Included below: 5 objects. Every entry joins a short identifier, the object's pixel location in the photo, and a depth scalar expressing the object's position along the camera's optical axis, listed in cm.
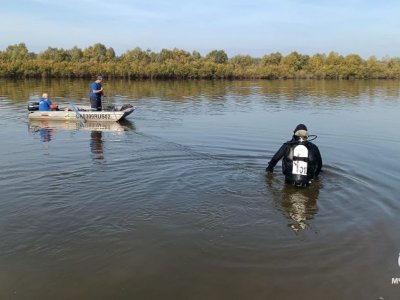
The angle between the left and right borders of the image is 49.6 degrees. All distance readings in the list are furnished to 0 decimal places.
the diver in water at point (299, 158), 986
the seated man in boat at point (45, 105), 2145
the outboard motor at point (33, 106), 2175
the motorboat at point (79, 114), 2114
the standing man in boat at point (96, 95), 2128
